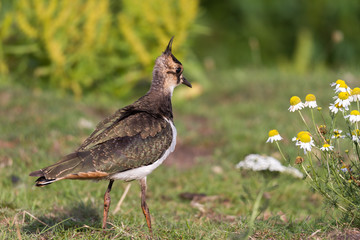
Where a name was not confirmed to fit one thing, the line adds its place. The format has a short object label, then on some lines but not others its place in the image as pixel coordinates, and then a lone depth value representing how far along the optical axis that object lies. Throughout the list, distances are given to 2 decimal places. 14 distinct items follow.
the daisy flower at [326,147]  6.82
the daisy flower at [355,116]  6.71
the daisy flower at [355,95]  6.96
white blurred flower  9.36
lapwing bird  7.12
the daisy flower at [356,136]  6.91
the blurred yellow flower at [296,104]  7.02
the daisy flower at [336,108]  6.84
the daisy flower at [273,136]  6.98
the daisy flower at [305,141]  6.63
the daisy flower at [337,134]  6.95
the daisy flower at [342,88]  6.87
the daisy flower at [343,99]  6.77
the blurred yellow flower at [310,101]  7.03
